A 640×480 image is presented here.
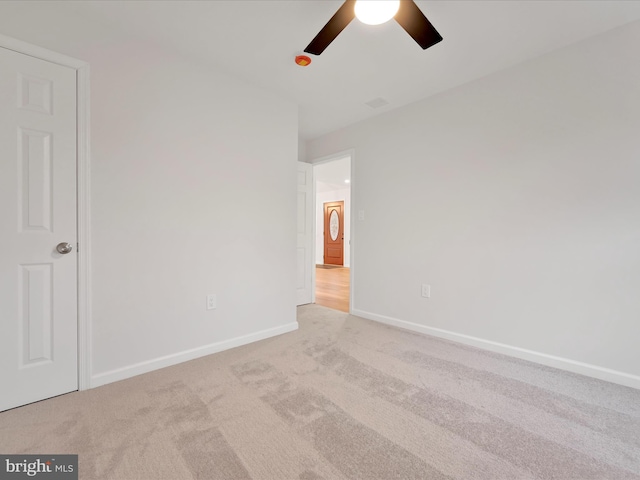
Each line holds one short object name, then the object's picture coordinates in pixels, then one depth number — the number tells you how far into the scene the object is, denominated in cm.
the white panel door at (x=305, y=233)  418
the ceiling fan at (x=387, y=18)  142
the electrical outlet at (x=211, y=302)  248
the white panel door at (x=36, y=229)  166
